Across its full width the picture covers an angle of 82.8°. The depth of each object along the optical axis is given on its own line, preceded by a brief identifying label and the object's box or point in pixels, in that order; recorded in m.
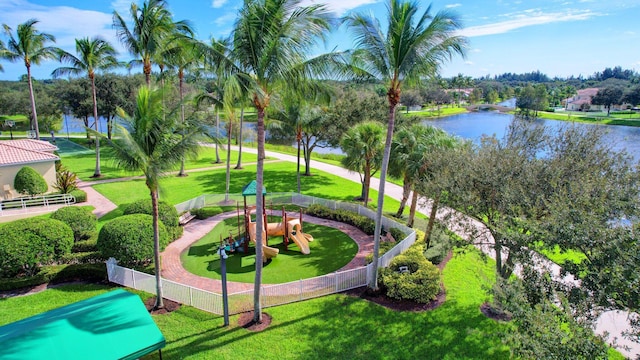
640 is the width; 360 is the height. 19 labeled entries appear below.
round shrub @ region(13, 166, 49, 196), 21.34
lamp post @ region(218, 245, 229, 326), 10.41
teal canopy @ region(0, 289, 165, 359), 7.49
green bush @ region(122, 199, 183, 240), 16.88
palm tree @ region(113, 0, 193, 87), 20.09
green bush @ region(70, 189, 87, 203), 23.13
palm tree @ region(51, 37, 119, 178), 26.28
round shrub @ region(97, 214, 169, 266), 13.08
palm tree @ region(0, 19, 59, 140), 26.31
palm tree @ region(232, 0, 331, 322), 9.46
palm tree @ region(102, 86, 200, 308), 10.23
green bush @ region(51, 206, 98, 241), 15.74
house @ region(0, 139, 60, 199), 21.72
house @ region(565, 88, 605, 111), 97.09
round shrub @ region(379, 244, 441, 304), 12.16
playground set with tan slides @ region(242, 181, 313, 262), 16.03
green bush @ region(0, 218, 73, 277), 12.20
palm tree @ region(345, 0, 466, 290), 10.62
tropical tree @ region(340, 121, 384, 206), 20.83
